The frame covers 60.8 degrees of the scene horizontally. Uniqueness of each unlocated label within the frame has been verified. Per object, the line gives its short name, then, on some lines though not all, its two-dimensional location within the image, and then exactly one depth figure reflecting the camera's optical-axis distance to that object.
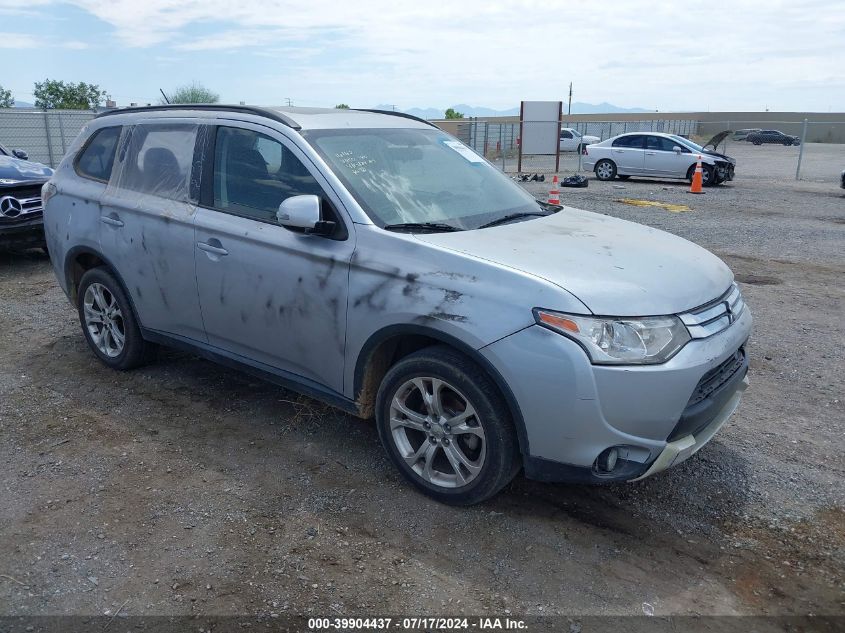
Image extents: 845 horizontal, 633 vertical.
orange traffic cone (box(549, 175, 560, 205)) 10.83
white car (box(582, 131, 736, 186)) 20.08
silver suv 3.15
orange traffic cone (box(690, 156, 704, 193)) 18.31
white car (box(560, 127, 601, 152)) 36.80
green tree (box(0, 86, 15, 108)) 43.38
